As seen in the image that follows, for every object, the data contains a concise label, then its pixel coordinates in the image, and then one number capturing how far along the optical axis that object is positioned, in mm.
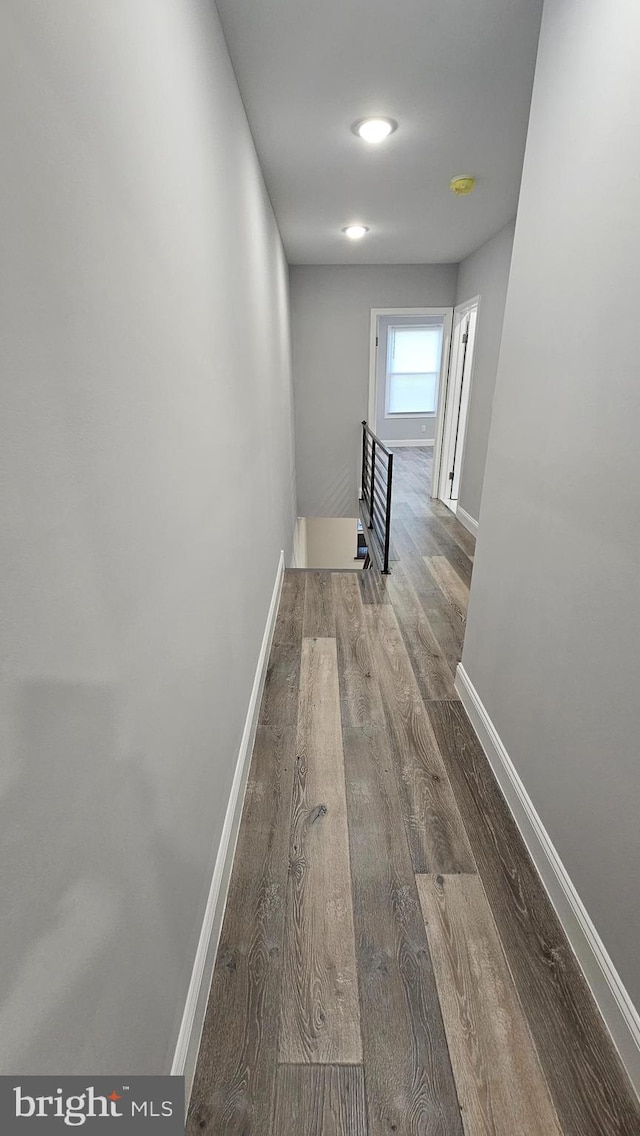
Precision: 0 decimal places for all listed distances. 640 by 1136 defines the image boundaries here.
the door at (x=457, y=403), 4887
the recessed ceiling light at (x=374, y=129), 2146
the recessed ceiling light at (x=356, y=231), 3658
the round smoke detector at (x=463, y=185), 2734
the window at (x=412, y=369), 8961
